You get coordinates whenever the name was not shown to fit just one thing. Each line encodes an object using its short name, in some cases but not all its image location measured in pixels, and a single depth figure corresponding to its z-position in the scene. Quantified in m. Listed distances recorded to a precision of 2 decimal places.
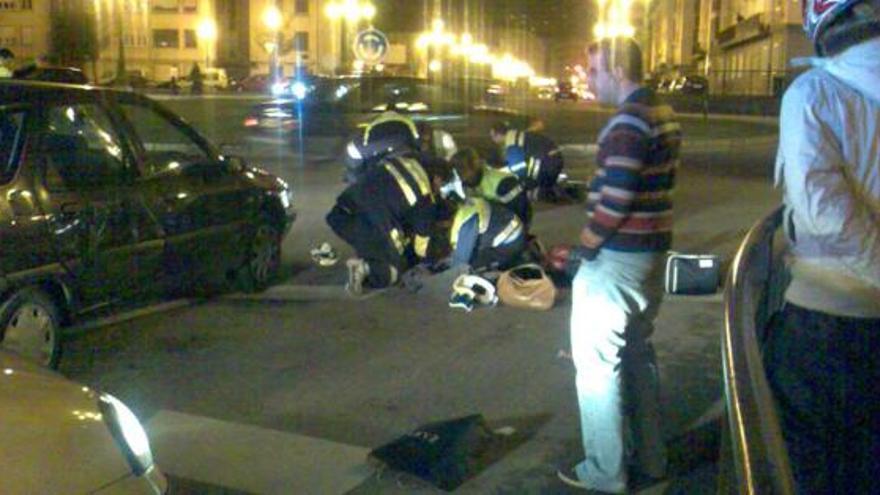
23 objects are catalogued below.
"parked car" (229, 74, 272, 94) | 66.56
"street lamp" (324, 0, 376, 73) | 33.62
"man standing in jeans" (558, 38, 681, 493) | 4.70
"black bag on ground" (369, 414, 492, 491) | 5.20
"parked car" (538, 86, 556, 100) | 77.75
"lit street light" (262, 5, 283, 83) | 45.46
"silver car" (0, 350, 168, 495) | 3.24
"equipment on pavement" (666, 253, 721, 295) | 9.00
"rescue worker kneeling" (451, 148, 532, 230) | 9.76
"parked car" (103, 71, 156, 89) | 59.56
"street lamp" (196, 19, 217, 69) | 84.50
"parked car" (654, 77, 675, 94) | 61.19
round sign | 20.23
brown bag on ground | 8.73
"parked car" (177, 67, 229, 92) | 70.78
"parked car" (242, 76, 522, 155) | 20.58
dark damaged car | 6.77
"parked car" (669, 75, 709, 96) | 56.13
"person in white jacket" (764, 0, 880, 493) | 3.09
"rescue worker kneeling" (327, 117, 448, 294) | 9.22
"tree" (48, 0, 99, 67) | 54.81
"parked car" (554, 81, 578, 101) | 70.06
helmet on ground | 8.83
